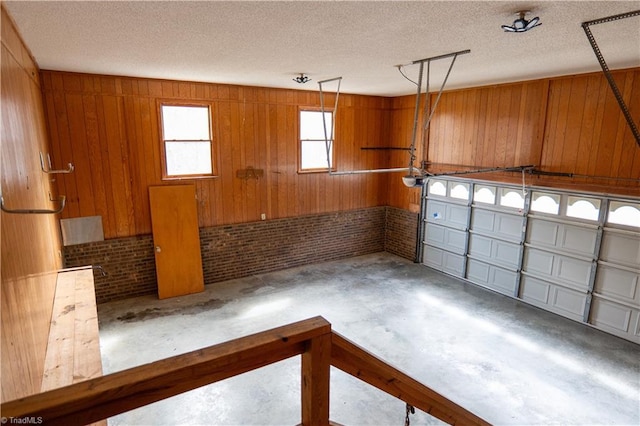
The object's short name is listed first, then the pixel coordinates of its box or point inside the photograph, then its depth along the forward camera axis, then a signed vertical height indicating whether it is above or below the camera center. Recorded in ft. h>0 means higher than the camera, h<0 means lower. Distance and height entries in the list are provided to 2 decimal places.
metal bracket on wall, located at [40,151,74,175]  12.45 -0.60
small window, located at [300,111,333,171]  24.32 +0.29
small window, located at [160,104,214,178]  19.97 +0.20
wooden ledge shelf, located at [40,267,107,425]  7.36 -4.44
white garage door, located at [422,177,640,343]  16.14 -5.02
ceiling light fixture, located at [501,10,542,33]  8.59 +2.89
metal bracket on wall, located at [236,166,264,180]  22.20 -1.67
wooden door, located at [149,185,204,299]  19.95 -5.11
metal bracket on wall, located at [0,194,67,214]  4.64 -0.83
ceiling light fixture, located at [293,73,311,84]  17.66 +3.18
